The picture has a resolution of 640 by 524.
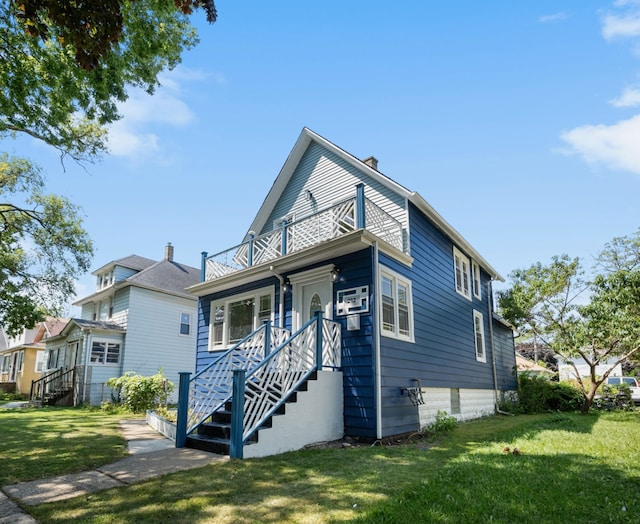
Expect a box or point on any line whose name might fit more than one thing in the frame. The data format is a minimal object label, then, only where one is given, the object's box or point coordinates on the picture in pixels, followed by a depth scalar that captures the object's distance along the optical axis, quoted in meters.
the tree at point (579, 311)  14.11
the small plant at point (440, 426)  9.69
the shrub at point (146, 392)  14.42
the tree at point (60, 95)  4.77
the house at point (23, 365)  29.75
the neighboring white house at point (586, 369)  31.83
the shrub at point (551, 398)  16.61
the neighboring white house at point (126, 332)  19.56
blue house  7.75
